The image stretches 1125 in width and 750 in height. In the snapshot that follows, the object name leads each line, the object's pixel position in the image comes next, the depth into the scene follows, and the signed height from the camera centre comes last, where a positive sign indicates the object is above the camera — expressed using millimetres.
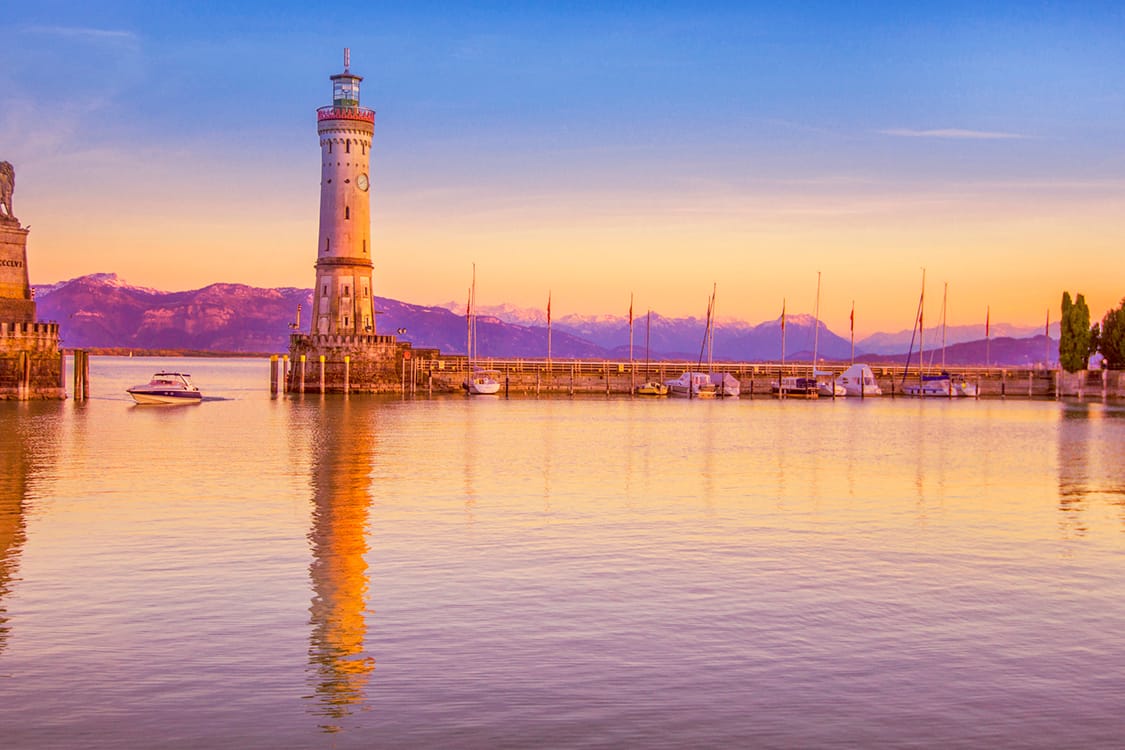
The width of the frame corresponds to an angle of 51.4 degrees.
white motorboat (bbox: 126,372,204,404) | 90688 -1735
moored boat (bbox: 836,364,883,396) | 129163 -963
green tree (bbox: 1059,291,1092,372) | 128875 +4647
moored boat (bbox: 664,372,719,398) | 122375 -1461
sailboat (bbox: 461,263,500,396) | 112750 -699
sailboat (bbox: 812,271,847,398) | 128050 -1629
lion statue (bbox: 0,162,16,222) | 75000 +11629
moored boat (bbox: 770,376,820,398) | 128125 -1634
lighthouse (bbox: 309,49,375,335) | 94125 +12982
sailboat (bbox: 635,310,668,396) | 122562 -1786
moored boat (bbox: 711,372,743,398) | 125750 -1557
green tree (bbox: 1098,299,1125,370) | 125812 +3902
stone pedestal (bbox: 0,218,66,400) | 74938 +2079
